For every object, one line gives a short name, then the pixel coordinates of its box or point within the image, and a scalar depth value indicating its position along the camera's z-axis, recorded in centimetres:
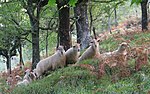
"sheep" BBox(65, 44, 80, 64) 1193
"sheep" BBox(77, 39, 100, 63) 1167
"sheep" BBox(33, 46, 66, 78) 1202
